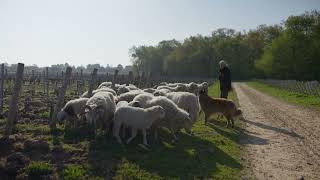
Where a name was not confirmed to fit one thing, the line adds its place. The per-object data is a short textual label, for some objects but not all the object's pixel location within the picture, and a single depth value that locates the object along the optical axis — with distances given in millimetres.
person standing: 19312
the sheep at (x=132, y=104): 12086
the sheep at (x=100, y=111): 11336
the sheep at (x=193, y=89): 20153
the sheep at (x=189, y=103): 14016
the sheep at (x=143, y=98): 12644
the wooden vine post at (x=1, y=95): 15236
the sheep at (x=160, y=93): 15672
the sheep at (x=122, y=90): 16984
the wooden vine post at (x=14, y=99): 10578
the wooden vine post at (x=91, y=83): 15305
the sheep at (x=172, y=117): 11773
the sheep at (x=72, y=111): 12703
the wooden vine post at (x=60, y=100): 12625
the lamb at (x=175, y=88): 19444
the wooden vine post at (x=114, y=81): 18712
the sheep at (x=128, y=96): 14109
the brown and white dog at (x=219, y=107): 15672
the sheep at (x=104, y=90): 15410
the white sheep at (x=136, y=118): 10867
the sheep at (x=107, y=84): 20250
